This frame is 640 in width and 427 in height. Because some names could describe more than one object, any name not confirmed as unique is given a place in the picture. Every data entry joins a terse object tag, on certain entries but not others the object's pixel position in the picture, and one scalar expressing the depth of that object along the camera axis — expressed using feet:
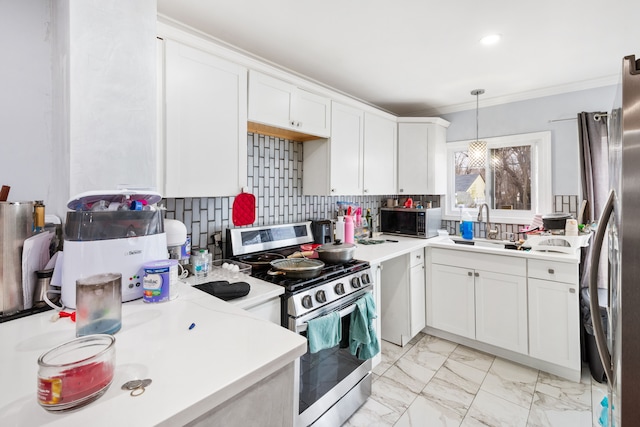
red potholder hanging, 6.49
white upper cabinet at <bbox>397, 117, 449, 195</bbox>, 10.66
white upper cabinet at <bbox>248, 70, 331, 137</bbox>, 6.18
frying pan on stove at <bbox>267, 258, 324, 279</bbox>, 5.32
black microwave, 10.11
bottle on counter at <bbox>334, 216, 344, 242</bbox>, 8.62
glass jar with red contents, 1.76
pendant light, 8.21
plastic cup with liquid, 2.69
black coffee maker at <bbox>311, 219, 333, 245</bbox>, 8.53
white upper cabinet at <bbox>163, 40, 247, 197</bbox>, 4.97
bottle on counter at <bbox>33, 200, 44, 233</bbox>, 3.39
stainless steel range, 5.05
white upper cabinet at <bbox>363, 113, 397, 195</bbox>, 9.46
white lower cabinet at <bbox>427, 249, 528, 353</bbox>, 7.82
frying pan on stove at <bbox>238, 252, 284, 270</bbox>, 6.03
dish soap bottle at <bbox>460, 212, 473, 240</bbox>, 10.34
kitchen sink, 8.99
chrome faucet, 9.97
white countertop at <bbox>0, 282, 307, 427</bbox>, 1.81
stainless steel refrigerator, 2.23
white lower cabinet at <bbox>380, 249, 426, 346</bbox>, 8.73
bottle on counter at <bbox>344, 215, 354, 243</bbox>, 8.57
